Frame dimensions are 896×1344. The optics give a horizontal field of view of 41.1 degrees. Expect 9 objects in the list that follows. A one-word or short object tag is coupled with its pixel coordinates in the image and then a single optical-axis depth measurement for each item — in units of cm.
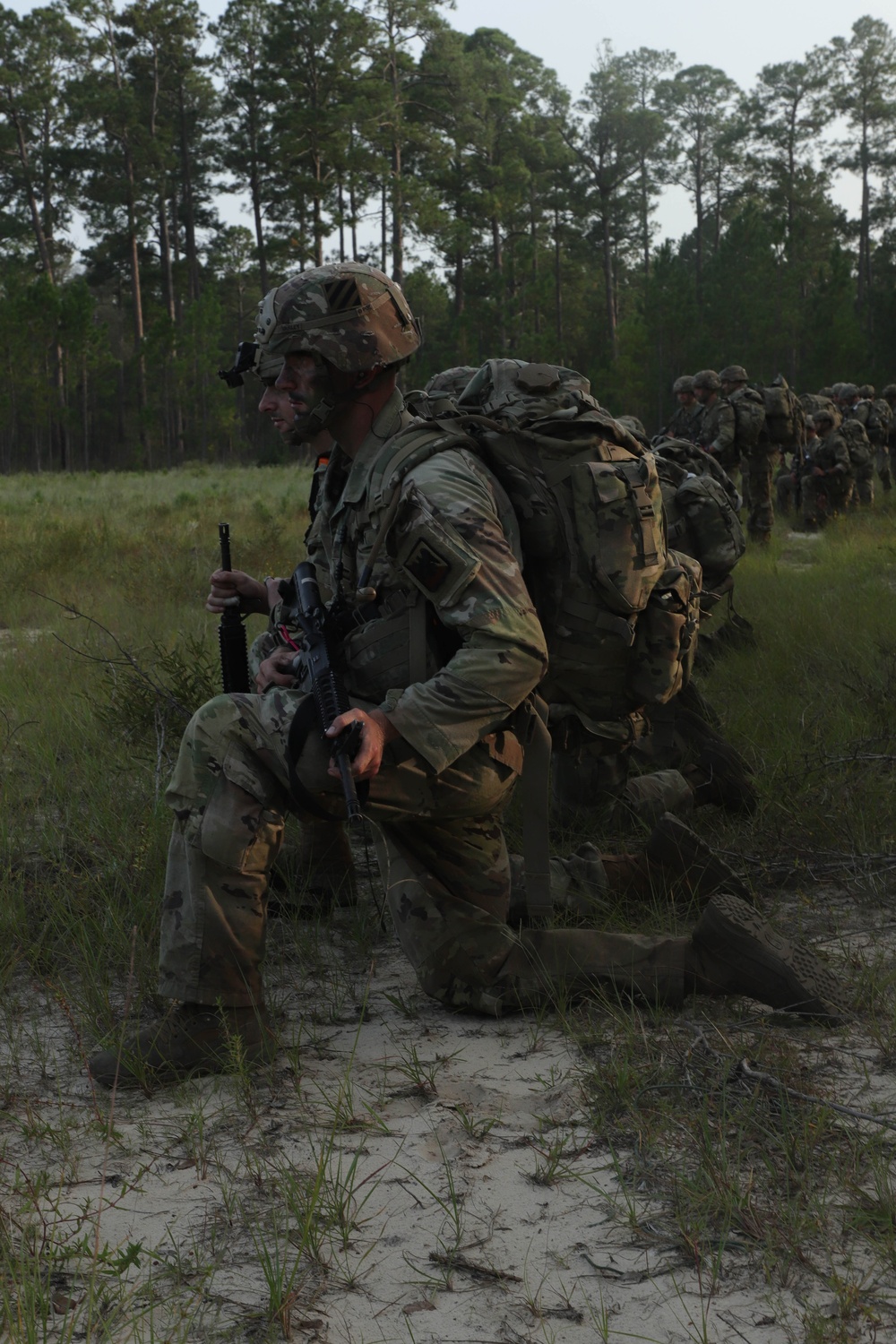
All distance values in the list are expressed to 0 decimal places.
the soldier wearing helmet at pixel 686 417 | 1191
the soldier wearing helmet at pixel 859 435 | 1381
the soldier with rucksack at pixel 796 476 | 1395
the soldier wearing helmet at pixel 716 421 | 1152
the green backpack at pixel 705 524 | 599
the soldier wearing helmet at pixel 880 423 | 1577
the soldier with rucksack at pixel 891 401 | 1666
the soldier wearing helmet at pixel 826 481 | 1345
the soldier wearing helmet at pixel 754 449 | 1188
